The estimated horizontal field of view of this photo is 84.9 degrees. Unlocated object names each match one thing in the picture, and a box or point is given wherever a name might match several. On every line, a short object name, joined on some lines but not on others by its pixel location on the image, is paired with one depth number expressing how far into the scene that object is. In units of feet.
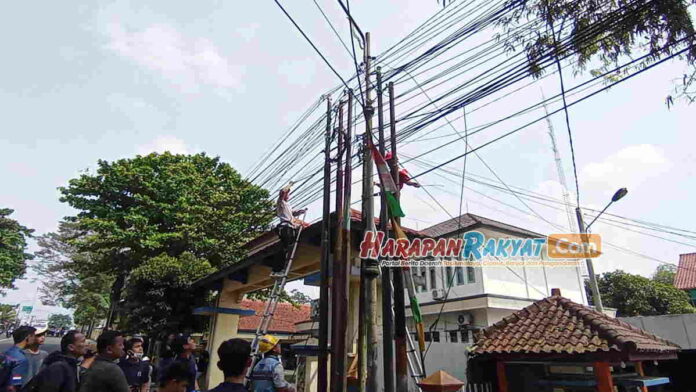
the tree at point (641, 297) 73.10
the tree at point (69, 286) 92.89
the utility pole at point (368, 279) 17.60
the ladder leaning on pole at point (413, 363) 19.23
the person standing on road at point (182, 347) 15.65
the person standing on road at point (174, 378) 9.29
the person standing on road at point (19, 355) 13.91
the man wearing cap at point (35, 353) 14.76
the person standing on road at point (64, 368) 10.74
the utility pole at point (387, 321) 17.83
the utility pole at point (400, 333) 17.37
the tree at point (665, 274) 110.83
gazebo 17.47
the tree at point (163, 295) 39.70
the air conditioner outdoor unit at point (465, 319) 54.53
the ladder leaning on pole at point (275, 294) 23.16
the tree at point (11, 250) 84.07
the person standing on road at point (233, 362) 8.55
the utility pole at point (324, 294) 20.85
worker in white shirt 26.58
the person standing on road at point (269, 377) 13.43
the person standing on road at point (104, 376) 9.36
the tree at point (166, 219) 43.73
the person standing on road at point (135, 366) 16.51
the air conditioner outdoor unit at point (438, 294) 57.74
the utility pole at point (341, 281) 19.35
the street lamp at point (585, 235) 34.47
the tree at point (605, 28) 13.12
